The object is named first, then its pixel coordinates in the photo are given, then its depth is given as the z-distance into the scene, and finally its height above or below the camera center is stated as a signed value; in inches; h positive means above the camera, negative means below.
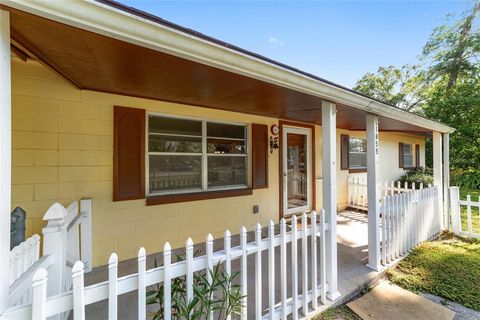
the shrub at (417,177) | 365.1 -28.0
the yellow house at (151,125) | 59.9 +22.2
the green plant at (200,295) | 60.4 -37.2
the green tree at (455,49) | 532.7 +270.1
